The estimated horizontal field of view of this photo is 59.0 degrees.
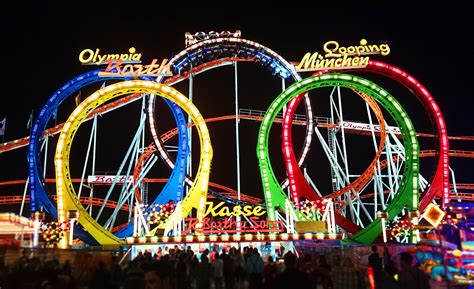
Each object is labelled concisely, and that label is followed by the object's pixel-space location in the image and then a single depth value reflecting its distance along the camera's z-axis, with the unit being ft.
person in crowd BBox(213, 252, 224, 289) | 31.35
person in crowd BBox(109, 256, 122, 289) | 24.51
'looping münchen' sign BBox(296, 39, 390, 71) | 70.79
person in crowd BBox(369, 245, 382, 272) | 27.73
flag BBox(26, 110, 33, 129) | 83.05
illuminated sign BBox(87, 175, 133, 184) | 106.83
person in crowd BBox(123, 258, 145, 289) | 22.53
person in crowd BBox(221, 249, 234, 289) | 31.50
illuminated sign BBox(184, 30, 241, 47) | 80.38
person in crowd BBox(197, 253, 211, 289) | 30.89
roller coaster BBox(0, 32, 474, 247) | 61.57
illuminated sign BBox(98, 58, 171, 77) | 71.51
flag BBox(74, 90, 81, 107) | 83.77
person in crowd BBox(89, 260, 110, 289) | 24.13
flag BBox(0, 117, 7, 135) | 81.11
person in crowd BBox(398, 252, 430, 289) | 18.88
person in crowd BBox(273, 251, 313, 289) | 16.14
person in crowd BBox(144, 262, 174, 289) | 25.68
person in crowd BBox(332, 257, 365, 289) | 21.98
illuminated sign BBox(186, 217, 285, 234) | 59.41
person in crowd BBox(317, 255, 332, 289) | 22.39
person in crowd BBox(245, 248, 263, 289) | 29.20
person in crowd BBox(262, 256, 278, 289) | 17.80
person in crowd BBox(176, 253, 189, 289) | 29.94
